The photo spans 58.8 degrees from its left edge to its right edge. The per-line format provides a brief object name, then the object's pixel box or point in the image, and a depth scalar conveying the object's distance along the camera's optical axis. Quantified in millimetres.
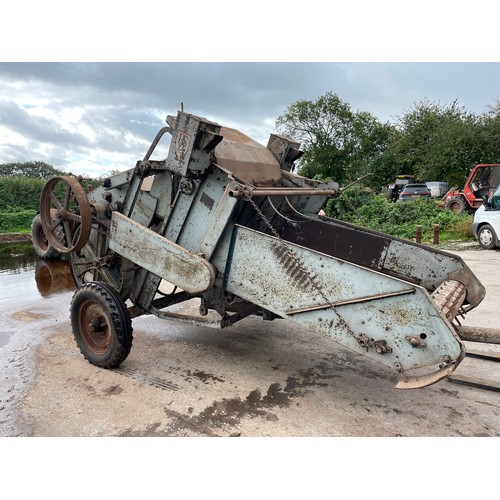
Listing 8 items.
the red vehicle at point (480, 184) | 16281
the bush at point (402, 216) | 14641
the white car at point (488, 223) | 11688
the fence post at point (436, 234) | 13094
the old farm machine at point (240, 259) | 2977
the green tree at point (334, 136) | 40781
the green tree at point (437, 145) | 26656
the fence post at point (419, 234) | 12680
